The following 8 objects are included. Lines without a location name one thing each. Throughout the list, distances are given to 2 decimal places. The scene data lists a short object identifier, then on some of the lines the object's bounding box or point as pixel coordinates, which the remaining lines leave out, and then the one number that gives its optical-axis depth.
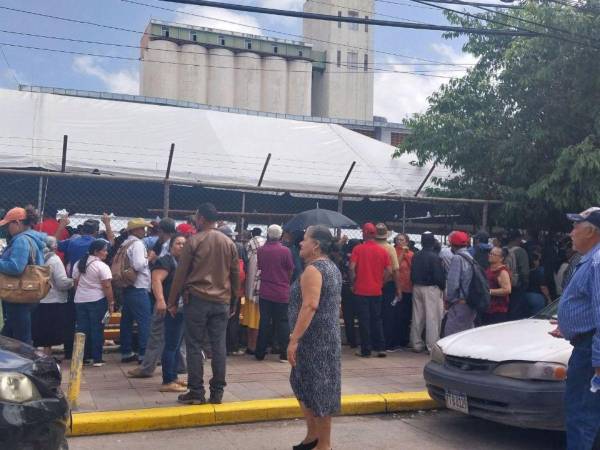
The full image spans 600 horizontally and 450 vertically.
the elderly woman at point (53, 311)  8.80
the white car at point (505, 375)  6.04
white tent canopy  12.12
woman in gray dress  5.63
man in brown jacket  7.07
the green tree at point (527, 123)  12.46
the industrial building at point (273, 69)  78.12
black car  4.16
